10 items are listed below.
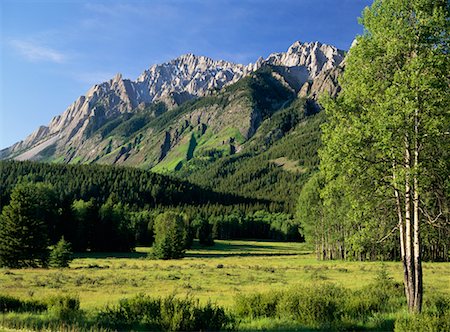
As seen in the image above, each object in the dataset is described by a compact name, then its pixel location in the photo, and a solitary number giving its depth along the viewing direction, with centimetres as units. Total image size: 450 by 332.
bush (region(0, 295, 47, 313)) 1955
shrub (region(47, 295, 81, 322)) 1745
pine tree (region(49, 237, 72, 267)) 5672
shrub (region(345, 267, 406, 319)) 1894
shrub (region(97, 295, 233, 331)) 1534
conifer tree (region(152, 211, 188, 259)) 8350
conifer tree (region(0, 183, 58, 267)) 5700
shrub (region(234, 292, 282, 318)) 1919
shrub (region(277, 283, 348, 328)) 1700
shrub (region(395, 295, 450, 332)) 1273
